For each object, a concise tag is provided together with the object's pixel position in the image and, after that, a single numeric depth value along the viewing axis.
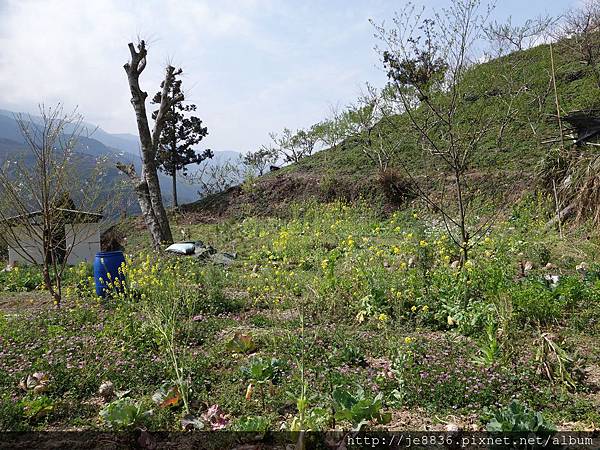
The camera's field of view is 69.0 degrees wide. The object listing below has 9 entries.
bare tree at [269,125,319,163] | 21.16
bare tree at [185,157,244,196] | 20.56
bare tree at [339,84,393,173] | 14.60
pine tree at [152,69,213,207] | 18.97
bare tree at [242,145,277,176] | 22.11
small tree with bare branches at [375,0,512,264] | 4.44
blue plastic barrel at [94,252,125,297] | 5.52
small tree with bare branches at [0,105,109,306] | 5.64
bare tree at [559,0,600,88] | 13.58
